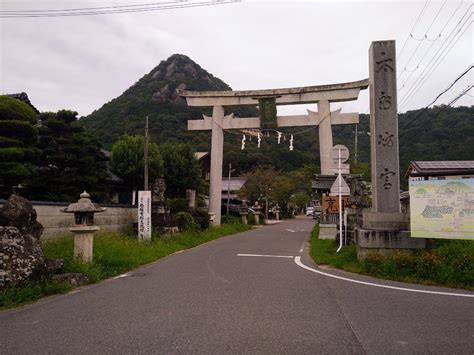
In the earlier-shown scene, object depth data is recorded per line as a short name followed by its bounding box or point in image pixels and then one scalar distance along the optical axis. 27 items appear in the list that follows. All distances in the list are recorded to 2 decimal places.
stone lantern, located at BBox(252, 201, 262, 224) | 37.50
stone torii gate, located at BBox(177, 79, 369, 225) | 22.12
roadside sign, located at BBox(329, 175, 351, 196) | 12.91
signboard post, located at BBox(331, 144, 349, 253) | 12.91
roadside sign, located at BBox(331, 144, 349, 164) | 13.27
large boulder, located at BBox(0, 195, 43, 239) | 6.95
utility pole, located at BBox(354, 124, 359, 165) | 42.22
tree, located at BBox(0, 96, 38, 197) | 14.99
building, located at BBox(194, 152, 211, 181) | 44.56
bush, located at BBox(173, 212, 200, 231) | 19.75
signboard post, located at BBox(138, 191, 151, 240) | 15.18
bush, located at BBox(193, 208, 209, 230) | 22.66
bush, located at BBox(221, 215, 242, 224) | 30.15
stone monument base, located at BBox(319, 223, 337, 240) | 19.38
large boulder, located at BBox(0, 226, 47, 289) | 6.32
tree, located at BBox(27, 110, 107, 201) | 18.62
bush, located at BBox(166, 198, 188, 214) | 21.88
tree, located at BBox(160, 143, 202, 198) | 31.05
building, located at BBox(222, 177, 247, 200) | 50.13
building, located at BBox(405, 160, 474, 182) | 8.06
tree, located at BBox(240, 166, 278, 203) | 44.28
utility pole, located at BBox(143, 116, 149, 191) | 19.51
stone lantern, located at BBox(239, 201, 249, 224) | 34.00
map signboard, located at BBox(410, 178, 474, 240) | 8.01
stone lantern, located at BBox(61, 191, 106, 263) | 9.04
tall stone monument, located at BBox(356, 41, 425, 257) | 9.42
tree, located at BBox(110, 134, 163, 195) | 26.94
